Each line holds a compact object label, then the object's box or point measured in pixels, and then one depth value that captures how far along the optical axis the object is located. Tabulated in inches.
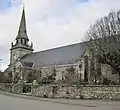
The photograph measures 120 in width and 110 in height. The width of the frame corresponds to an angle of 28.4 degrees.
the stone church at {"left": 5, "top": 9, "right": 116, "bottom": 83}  1754.4
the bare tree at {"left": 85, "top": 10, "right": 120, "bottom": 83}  1350.9
